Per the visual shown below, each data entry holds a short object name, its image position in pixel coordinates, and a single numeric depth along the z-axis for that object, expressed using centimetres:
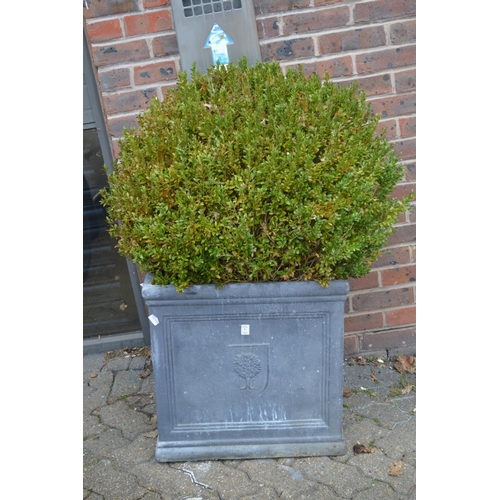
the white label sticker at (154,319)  254
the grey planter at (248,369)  252
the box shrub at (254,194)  230
